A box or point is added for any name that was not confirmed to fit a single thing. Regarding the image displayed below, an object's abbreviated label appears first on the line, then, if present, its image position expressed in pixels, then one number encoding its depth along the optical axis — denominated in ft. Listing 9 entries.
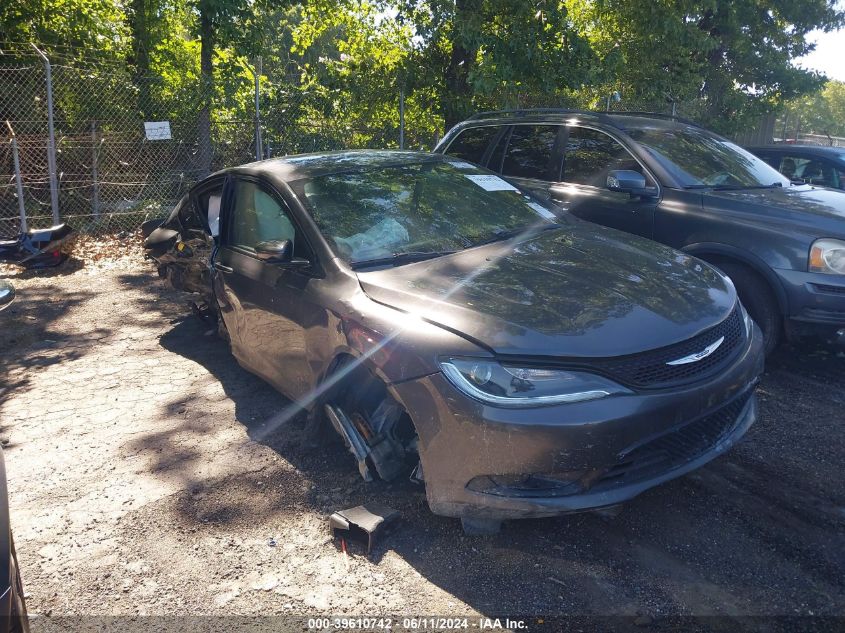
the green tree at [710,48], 46.55
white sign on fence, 32.94
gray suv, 15.16
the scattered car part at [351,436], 11.21
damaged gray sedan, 9.05
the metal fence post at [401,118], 37.99
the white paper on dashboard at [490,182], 15.19
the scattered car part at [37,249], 27.43
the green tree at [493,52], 35.14
